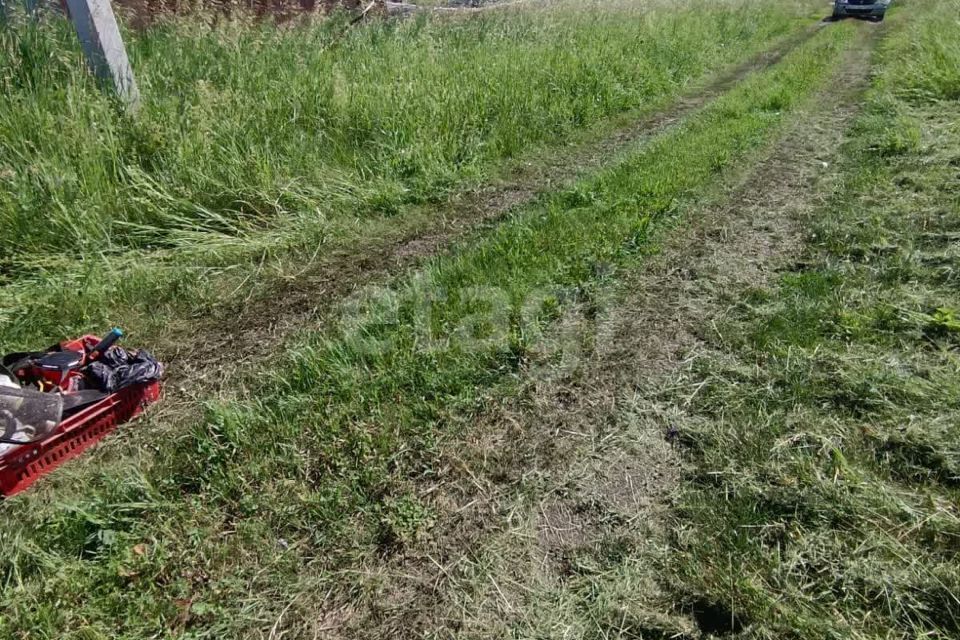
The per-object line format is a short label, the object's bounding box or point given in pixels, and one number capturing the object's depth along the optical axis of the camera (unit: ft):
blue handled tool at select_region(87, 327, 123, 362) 8.23
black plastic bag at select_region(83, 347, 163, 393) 7.98
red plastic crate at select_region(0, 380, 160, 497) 6.95
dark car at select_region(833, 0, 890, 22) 62.13
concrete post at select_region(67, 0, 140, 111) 13.08
